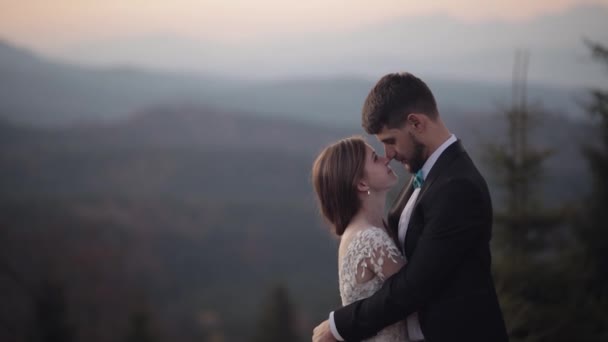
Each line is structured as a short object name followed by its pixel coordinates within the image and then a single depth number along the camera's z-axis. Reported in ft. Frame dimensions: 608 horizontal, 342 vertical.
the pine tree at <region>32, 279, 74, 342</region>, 78.79
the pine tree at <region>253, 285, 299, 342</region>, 96.58
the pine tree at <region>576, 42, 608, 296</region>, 31.71
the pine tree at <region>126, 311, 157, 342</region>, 74.95
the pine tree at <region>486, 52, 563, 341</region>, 24.75
